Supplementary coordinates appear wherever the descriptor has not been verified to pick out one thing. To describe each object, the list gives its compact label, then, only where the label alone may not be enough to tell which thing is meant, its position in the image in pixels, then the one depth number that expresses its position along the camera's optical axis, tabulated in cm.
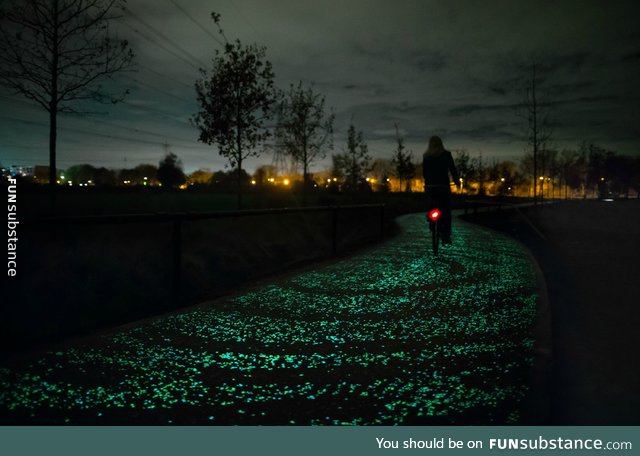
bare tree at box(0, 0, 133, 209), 1371
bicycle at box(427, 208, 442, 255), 996
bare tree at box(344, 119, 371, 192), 5616
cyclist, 977
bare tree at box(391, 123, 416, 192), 6135
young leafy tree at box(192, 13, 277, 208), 2592
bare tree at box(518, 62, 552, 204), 4212
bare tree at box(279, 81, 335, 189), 3947
